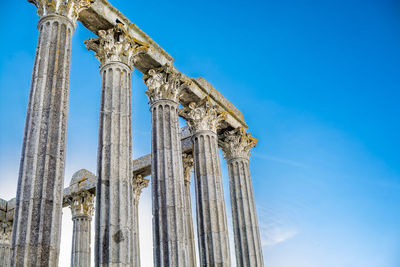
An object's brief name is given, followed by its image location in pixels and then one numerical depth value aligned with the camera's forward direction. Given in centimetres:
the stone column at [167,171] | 1833
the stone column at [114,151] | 1481
